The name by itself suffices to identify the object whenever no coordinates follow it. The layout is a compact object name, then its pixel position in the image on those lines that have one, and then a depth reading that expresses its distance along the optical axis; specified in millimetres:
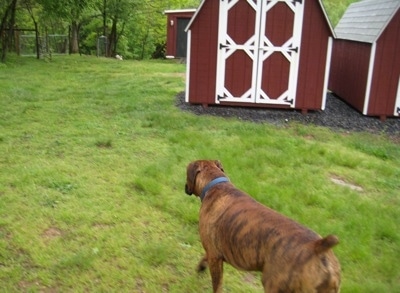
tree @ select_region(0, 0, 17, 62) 18375
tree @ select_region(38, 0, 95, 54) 18328
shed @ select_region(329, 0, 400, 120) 9891
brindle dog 2502
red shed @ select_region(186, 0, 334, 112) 9898
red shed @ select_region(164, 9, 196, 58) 25516
